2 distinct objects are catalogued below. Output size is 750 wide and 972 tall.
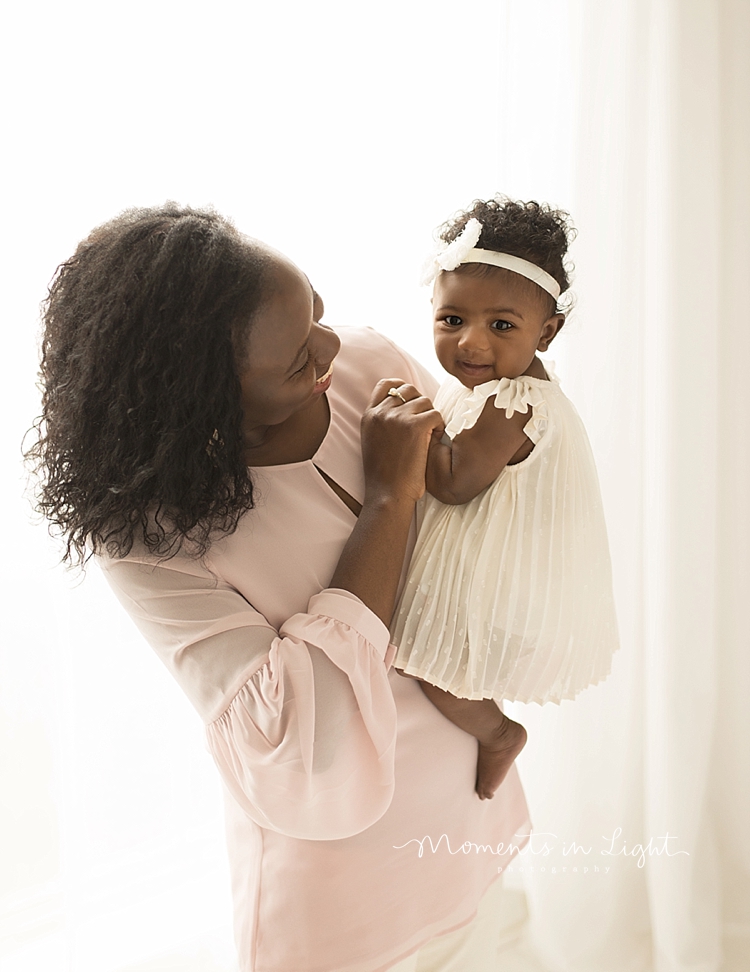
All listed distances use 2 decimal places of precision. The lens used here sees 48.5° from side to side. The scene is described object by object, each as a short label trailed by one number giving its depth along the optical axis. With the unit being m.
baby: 1.12
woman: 0.90
